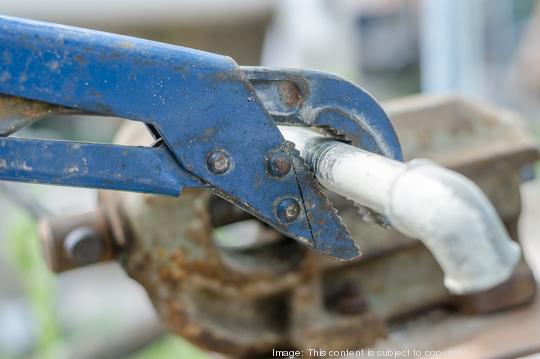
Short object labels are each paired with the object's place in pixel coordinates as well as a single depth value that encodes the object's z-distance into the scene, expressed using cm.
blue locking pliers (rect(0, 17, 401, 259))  66
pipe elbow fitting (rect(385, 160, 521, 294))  60
